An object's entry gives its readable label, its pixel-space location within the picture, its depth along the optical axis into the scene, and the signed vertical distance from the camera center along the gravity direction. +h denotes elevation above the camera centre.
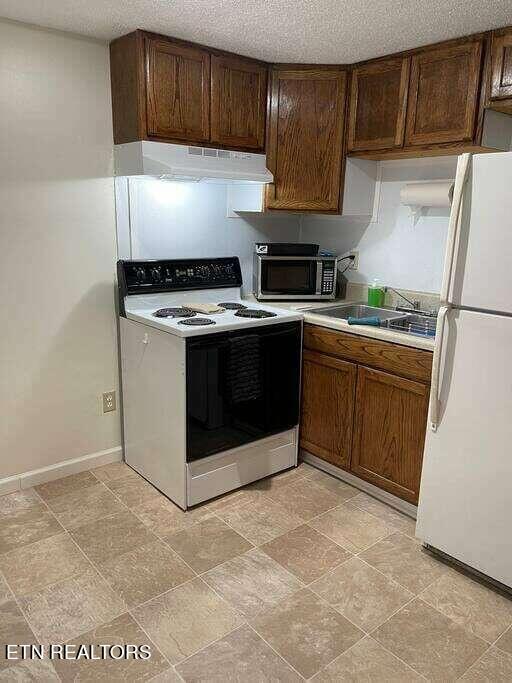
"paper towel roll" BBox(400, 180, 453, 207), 2.65 +0.18
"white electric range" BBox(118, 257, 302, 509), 2.45 -0.79
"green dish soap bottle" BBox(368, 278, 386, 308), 3.12 -0.40
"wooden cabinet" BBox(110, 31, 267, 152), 2.43 +0.64
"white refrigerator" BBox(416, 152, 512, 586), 1.83 -0.57
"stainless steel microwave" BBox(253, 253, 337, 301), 3.15 -0.31
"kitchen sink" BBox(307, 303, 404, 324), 3.03 -0.50
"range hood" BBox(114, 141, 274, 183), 2.45 +0.30
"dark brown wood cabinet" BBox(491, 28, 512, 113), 2.19 +0.69
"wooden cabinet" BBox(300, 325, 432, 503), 2.41 -0.90
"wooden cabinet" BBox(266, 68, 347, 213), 2.84 +0.48
